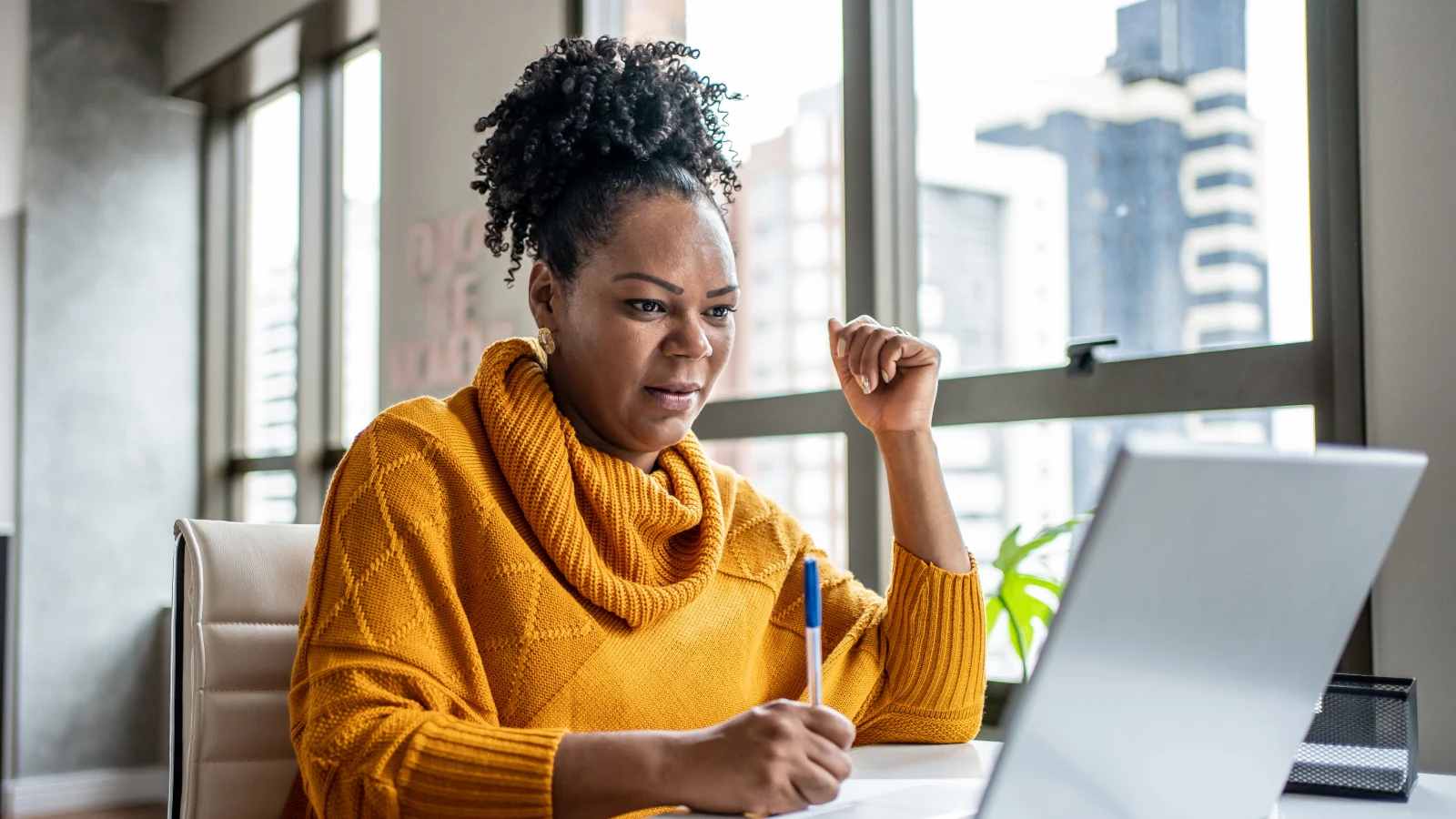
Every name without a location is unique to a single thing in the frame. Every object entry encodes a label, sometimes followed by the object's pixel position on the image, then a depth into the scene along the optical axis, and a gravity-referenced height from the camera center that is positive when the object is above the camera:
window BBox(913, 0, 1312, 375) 1.69 +0.41
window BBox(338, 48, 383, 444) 3.85 +0.68
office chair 1.30 -0.24
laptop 0.65 -0.11
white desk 0.96 -0.30
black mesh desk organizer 1.01 -0.25
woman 1.00 -0.10
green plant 1.81 -0.22
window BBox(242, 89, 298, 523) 4.21 +0.53
